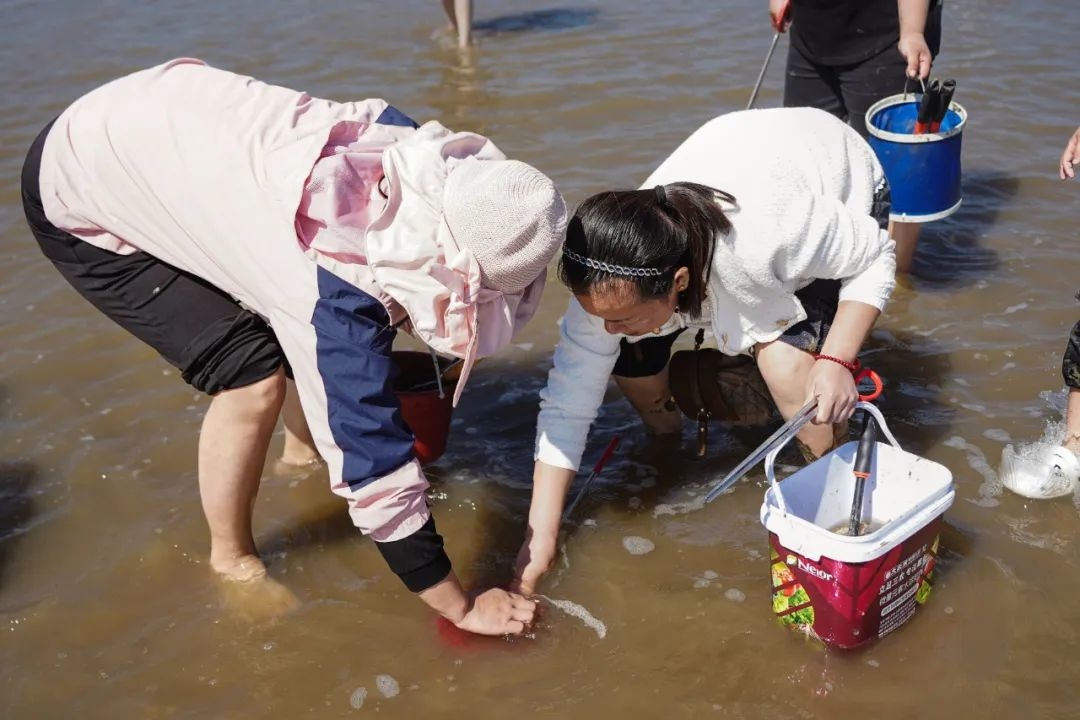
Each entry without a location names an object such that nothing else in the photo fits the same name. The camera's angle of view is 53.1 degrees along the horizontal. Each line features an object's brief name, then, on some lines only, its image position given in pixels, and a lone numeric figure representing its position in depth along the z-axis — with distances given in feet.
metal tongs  7.75
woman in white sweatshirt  7.80
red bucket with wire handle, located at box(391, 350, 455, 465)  9.37
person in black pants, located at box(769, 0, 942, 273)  12.41
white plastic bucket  7.50
